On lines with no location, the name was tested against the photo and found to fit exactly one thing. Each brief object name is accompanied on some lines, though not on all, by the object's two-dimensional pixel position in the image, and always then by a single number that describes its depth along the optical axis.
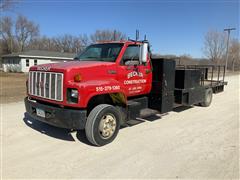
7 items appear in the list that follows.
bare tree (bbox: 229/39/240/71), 54.33
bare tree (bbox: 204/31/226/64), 55.03
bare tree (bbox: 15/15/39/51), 59.50
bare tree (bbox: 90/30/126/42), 58.58
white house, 34.56
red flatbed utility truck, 4.07
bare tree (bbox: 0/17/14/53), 54.72
